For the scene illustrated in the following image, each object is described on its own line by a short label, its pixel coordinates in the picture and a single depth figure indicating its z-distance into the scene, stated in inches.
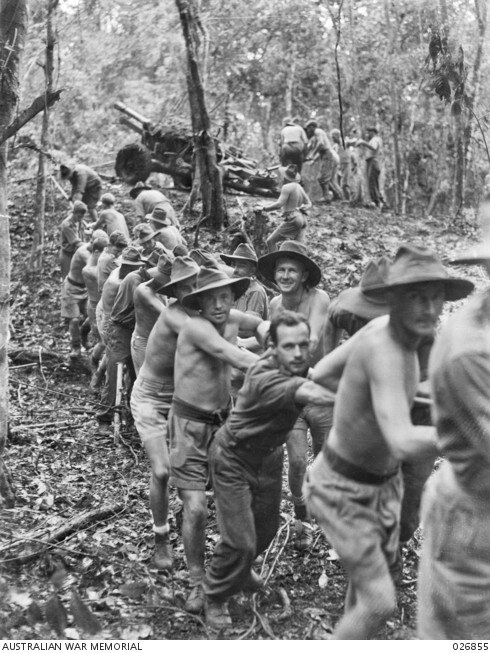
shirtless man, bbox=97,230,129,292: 416.2
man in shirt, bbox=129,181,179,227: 556.4
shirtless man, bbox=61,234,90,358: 482.0
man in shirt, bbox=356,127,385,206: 707.4
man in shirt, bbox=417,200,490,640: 113.8
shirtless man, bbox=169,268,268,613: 194.7
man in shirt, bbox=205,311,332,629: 161.0
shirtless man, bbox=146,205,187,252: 424.8
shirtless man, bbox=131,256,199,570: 217.8
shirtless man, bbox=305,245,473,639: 129.6
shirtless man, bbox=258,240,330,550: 233.6
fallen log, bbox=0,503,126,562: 211.0
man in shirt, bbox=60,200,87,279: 522.6
